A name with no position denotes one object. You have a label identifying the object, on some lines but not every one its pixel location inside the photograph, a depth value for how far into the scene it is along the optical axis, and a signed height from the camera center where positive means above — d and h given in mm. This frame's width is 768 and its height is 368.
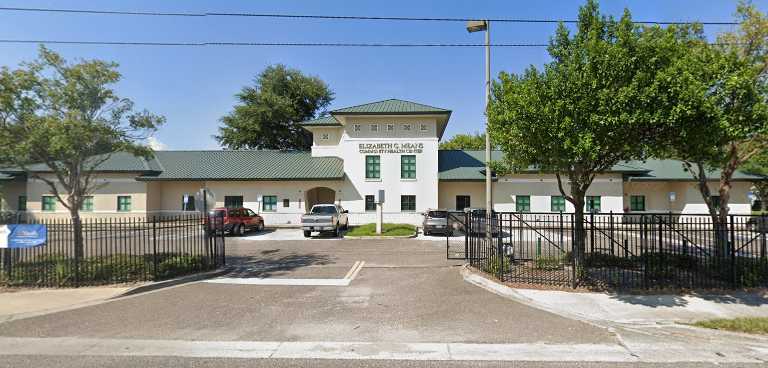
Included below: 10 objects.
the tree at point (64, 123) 8547 +1910
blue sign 8938 -951
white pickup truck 19375 -1348
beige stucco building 24609 +954
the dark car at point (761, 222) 8062 -762
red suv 20402 -1428
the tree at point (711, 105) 6414 +1686
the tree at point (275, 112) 40719 +10131
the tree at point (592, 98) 6691 +1932
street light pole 11606 +4695
